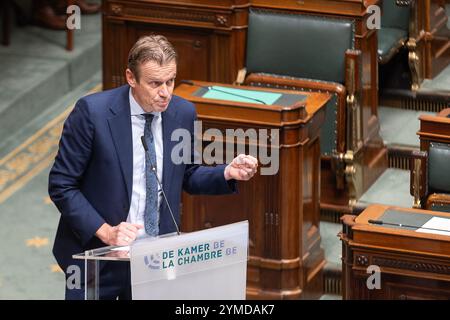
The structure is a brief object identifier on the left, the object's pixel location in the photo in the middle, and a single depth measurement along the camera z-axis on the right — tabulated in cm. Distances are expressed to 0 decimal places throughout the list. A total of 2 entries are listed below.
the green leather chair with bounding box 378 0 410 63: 1087
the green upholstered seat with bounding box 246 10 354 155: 1007
